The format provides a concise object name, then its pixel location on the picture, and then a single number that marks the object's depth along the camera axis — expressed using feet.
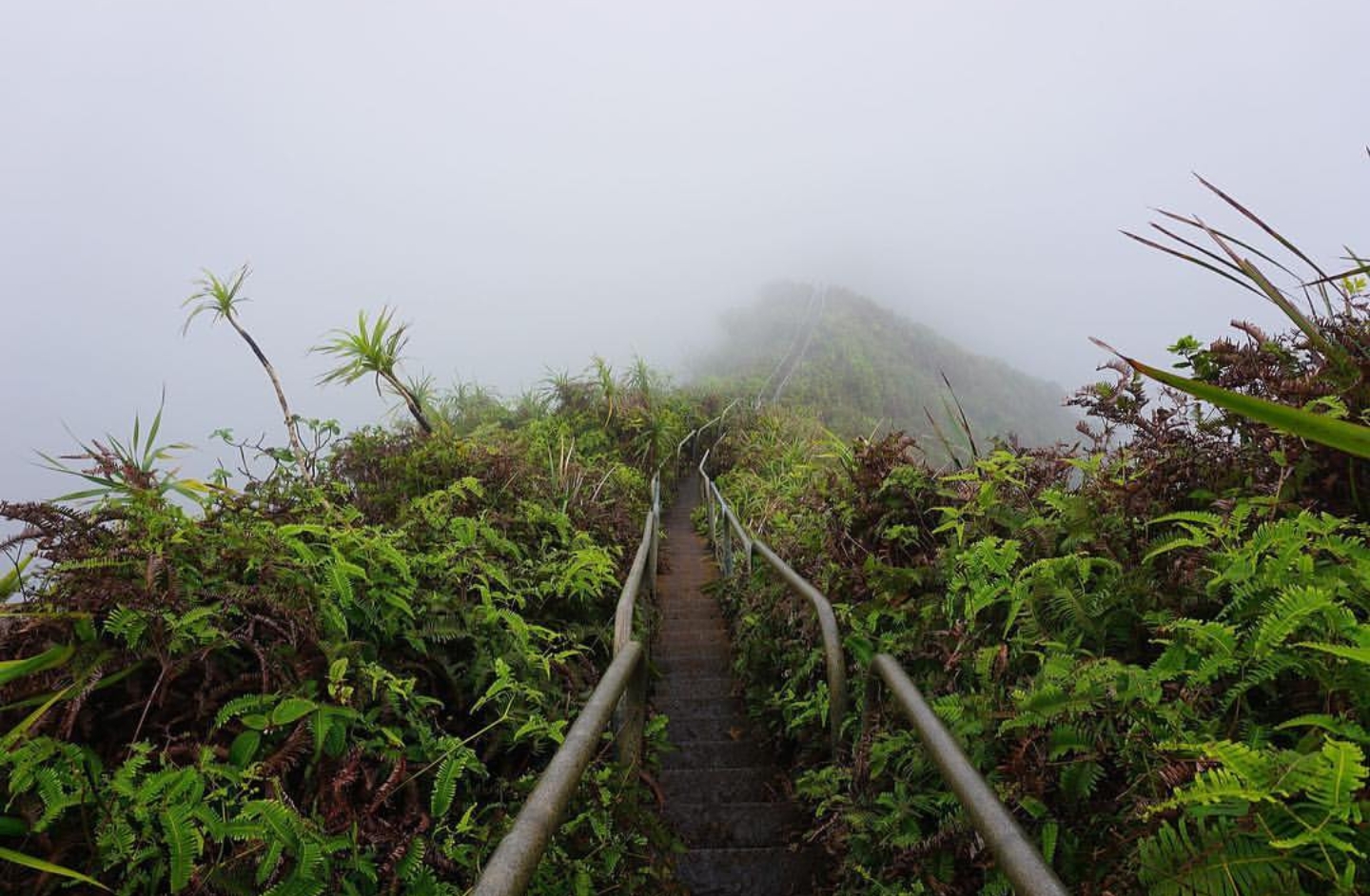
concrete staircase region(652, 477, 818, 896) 8.52
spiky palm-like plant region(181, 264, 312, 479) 15.11
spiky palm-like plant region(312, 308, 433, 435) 16.74
